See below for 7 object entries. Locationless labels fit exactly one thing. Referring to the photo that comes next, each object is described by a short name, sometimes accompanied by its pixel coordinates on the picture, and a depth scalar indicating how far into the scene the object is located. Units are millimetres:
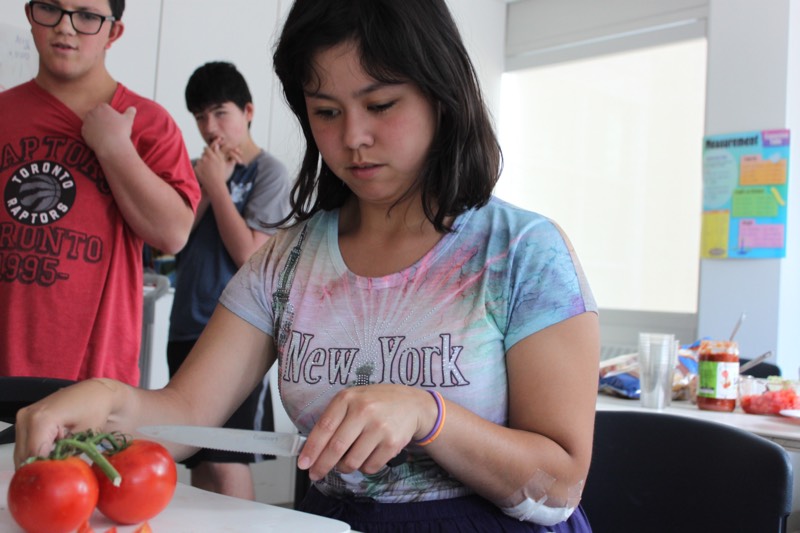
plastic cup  2047
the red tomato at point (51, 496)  695
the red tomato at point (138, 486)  736
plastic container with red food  1999
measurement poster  3637
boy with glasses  1633
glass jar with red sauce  2020
